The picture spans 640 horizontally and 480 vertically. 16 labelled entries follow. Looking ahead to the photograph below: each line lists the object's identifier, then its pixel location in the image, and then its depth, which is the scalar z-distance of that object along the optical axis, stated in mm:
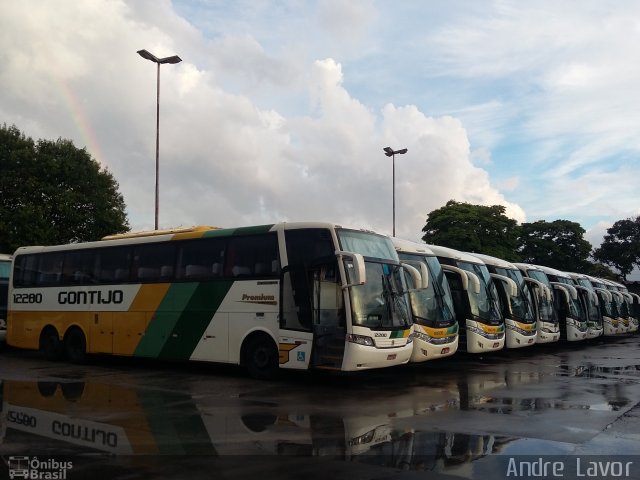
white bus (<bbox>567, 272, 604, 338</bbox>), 27766
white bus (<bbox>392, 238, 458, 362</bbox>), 15070
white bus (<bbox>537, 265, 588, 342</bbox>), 25688
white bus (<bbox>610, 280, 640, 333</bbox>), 35906
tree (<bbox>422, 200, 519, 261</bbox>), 49812
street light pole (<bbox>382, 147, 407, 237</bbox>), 37344
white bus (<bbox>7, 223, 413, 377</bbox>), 13039
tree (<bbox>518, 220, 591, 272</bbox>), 61375
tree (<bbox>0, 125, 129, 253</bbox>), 31641
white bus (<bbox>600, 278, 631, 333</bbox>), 33250
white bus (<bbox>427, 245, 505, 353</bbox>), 17781
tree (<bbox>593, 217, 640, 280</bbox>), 69438
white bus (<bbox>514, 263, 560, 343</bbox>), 22766
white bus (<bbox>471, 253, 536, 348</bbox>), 20183
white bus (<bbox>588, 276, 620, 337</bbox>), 31266
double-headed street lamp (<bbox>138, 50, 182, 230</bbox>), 25188
